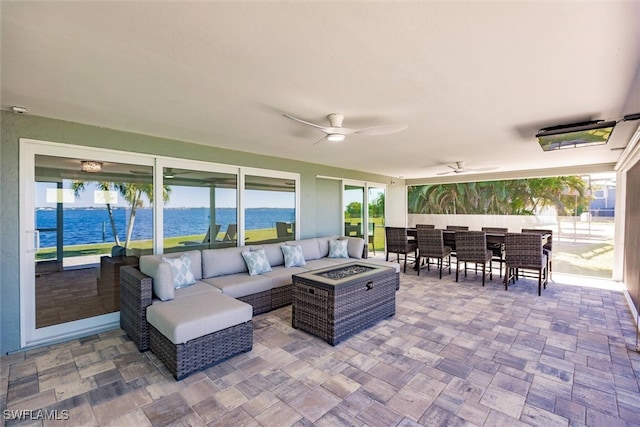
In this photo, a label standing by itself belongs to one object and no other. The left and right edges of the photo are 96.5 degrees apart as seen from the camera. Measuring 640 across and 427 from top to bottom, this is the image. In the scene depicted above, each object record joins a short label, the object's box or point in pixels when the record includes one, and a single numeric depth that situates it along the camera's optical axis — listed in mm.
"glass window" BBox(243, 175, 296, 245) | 5098
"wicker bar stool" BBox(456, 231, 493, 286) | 5539
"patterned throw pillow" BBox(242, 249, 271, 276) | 4207
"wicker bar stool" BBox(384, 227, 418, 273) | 6504
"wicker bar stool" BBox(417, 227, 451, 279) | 5973
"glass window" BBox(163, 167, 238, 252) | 4137
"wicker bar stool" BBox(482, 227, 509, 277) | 6135
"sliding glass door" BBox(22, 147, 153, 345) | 3135
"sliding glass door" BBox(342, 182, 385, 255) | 7355
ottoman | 2475
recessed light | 2808
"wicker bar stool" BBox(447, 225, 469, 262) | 6665
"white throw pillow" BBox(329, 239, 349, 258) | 5625
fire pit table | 3117
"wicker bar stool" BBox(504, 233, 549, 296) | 4965
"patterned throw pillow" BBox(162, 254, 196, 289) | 3432
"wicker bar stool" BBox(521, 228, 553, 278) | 6033
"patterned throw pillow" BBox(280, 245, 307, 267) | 4762
